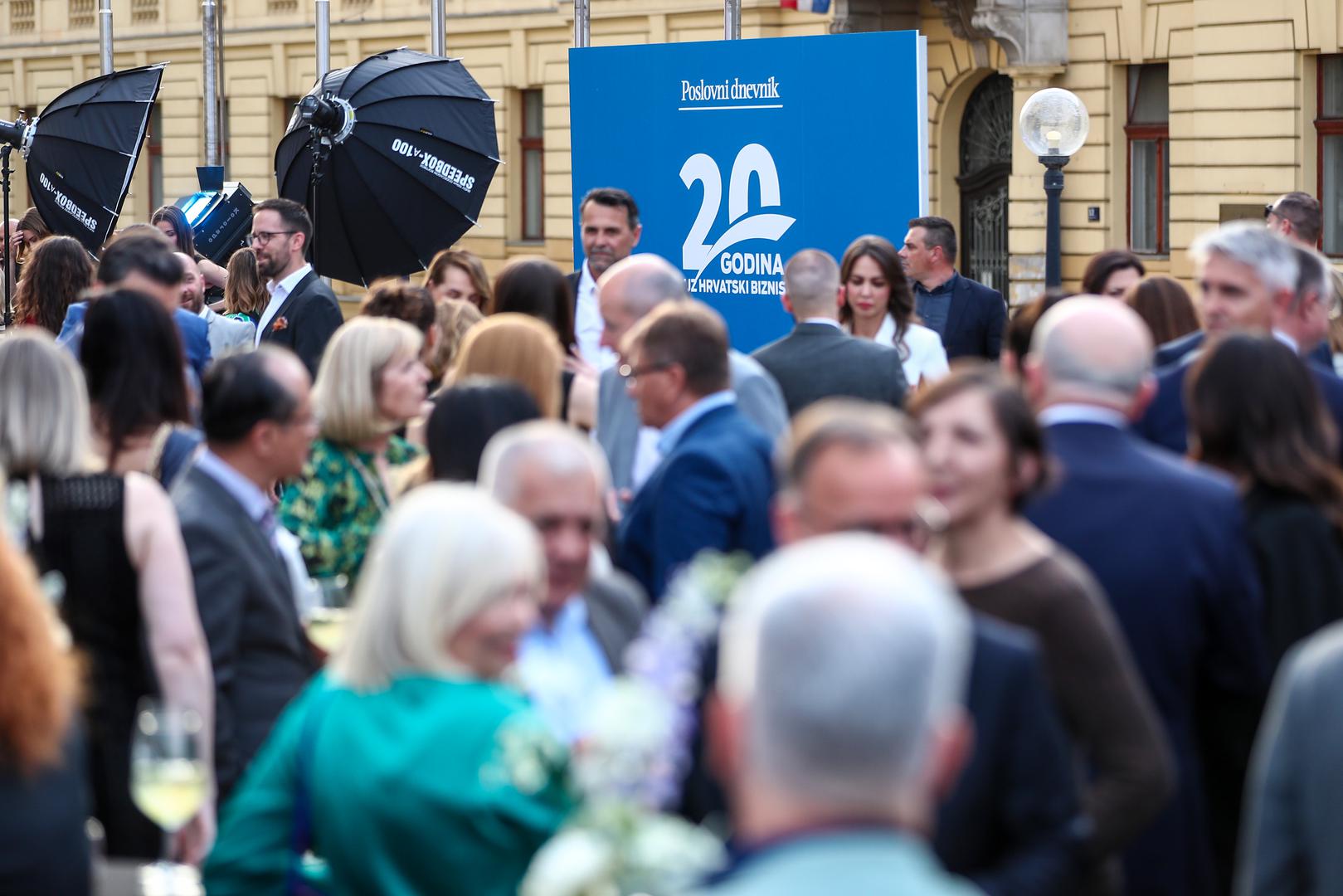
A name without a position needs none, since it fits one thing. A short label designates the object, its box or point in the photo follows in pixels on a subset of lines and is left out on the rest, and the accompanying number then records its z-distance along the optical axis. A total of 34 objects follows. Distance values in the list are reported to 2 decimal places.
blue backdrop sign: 21.56
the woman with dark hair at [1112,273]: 16.31
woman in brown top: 6.43
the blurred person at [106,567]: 8.80
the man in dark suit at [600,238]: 17.55
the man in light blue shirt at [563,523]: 7.25
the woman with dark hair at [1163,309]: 13.81
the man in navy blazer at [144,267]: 13.84
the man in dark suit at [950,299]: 20.03
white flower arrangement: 4.46
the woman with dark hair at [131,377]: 10.28
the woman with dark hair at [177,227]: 22.13
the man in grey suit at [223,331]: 18.69
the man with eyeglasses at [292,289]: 17.56
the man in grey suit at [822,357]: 14.24
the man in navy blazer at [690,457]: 10.15
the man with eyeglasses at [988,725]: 5.88
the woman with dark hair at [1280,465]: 8.62
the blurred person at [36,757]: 5.96
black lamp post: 28.02
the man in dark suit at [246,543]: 9.17
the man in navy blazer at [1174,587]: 7.47
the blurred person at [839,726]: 3.73
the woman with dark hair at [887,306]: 17.20
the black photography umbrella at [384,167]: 20.80
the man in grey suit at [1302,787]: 5.82
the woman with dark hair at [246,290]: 20.14
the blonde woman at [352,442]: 11.05
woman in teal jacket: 5.82
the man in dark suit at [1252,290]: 11.50
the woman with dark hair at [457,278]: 17.00
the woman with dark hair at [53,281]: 17.22
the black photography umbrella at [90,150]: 24.36
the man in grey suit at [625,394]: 12.80
